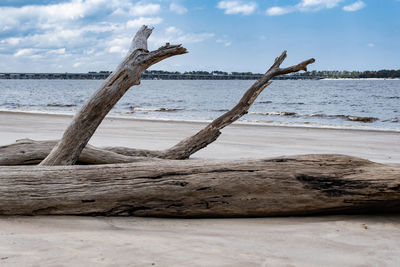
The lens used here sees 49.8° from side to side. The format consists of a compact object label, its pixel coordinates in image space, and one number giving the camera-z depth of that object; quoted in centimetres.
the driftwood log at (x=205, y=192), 332
